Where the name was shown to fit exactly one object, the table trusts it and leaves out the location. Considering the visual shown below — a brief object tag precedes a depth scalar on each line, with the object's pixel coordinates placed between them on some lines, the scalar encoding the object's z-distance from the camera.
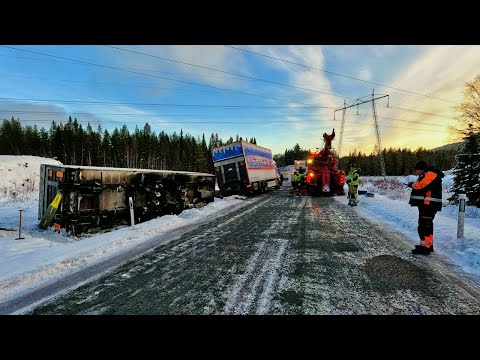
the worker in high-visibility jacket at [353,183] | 14.62
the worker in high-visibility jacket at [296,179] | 27.11
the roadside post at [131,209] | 9.66
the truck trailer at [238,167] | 20.80
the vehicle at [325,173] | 21.45
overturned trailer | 8.47
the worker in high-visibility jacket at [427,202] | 6.20
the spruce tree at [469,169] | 18.05
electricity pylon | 39.66
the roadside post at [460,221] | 7.15
